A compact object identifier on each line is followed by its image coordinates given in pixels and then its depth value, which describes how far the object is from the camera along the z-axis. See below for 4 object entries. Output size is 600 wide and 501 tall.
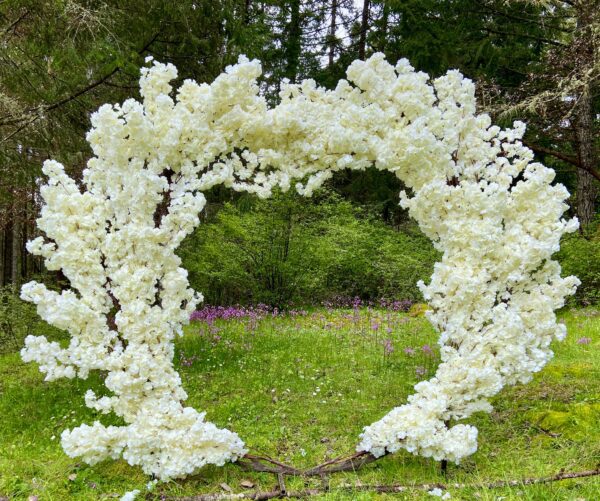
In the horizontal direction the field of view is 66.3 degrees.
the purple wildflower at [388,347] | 6.11
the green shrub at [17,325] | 7.74
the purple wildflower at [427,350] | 6.12
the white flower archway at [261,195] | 3.15
